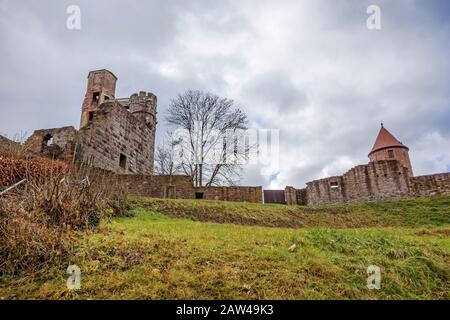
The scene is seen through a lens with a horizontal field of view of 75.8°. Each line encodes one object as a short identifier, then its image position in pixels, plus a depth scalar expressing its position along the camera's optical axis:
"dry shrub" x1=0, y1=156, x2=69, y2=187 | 8.18
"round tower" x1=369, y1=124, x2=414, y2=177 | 33.31
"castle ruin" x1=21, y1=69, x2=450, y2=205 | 16.31
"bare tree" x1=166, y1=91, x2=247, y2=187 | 25.95
